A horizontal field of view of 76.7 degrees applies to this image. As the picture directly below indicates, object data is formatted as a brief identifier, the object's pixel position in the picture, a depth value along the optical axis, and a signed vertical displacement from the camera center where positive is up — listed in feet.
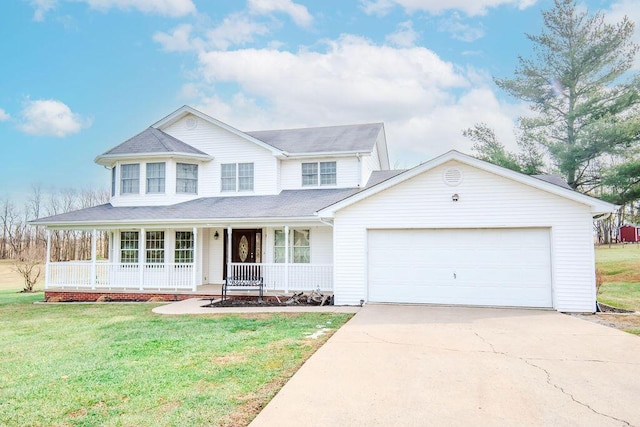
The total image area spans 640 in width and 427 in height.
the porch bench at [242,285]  42.06 -4.54
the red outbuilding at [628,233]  146.92 +2.20
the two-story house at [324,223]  34.42 +1.84
